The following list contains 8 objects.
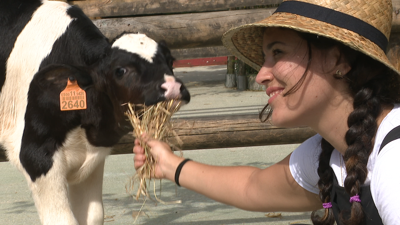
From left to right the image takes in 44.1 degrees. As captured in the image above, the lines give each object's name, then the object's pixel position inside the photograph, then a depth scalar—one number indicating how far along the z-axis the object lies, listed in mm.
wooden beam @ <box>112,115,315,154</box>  3361
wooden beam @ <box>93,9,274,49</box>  3695
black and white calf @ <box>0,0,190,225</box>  2754
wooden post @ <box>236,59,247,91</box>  10695
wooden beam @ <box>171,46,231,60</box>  10406
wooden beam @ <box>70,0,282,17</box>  4477
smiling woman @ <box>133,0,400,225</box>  1545
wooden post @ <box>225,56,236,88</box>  11144
